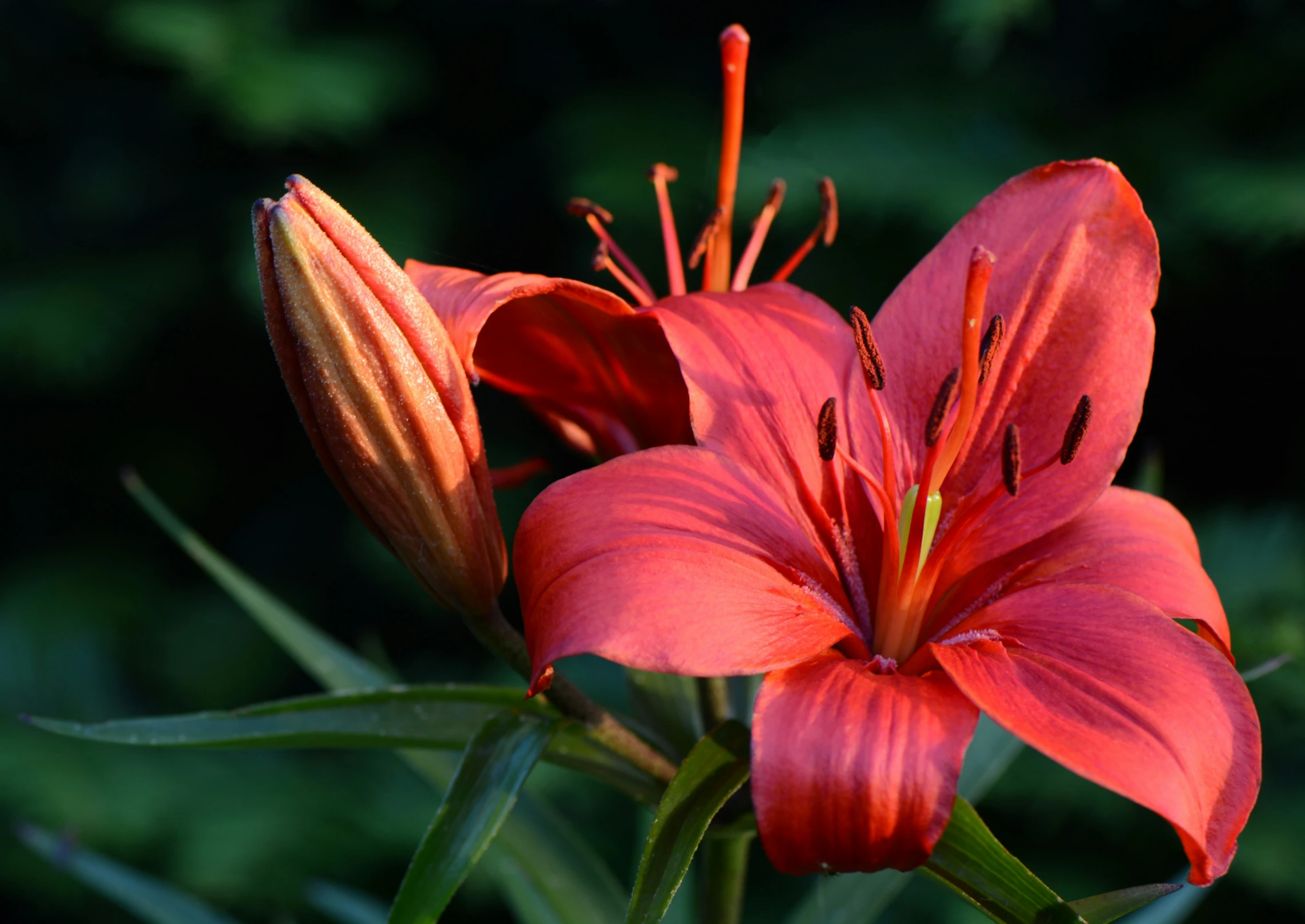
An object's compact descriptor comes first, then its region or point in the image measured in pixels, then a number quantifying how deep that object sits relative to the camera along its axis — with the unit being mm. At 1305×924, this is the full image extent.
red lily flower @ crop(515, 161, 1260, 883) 773
